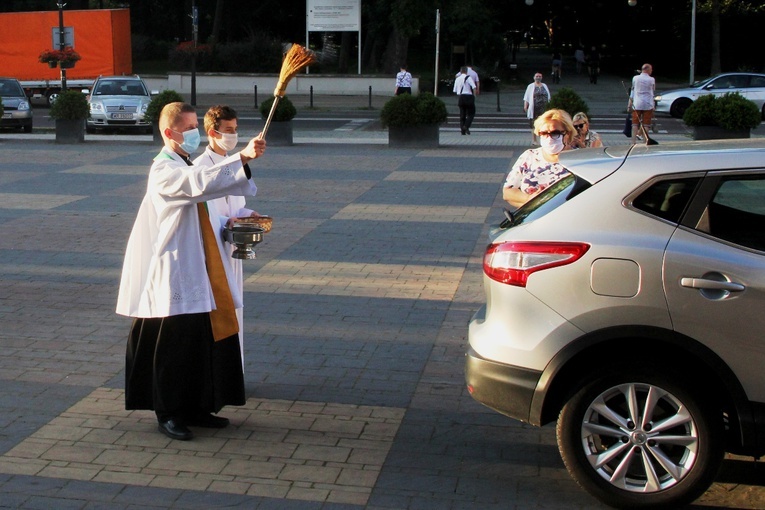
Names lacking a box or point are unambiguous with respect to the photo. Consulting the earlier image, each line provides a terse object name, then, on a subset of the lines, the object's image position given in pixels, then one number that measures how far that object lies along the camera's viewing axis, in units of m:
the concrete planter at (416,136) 21.59
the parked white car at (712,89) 32.22
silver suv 4.38
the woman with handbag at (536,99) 22.94
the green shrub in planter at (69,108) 22.73
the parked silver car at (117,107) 26.58
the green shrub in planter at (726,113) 19.59
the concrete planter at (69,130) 22.97
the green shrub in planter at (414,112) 21.38
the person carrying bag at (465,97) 25.03
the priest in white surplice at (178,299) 5.33
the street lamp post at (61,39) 36.66
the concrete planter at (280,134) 22.20
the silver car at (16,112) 27.17
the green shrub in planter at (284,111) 21.75
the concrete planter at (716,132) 19.74
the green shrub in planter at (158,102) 21.66
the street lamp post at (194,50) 38.53
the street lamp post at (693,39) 43.03
